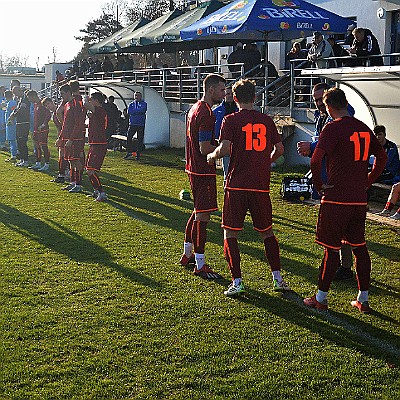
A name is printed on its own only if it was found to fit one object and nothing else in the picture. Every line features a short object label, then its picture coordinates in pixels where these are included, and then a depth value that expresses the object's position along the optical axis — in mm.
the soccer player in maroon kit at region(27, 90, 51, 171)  16484
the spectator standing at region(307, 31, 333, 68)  15367
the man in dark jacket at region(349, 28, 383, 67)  13312
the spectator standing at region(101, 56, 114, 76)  32906
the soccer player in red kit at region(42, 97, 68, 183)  14492
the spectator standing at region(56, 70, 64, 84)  37288
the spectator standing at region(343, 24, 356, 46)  15877
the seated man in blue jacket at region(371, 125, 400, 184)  11828
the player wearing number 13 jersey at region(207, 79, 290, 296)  6547
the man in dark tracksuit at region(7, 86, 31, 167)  17500
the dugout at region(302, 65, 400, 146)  10846
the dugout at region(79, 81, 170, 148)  23266
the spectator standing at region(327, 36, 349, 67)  15312
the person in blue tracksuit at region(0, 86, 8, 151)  22703
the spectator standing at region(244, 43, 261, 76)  19062
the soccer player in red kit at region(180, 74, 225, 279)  7199
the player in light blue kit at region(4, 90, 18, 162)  19656
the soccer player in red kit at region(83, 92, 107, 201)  12375
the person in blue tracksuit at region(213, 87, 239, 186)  11584
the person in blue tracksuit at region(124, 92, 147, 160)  21000
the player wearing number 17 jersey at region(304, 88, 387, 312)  6023
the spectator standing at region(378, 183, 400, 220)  10524
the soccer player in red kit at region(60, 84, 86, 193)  13039
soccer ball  12828
